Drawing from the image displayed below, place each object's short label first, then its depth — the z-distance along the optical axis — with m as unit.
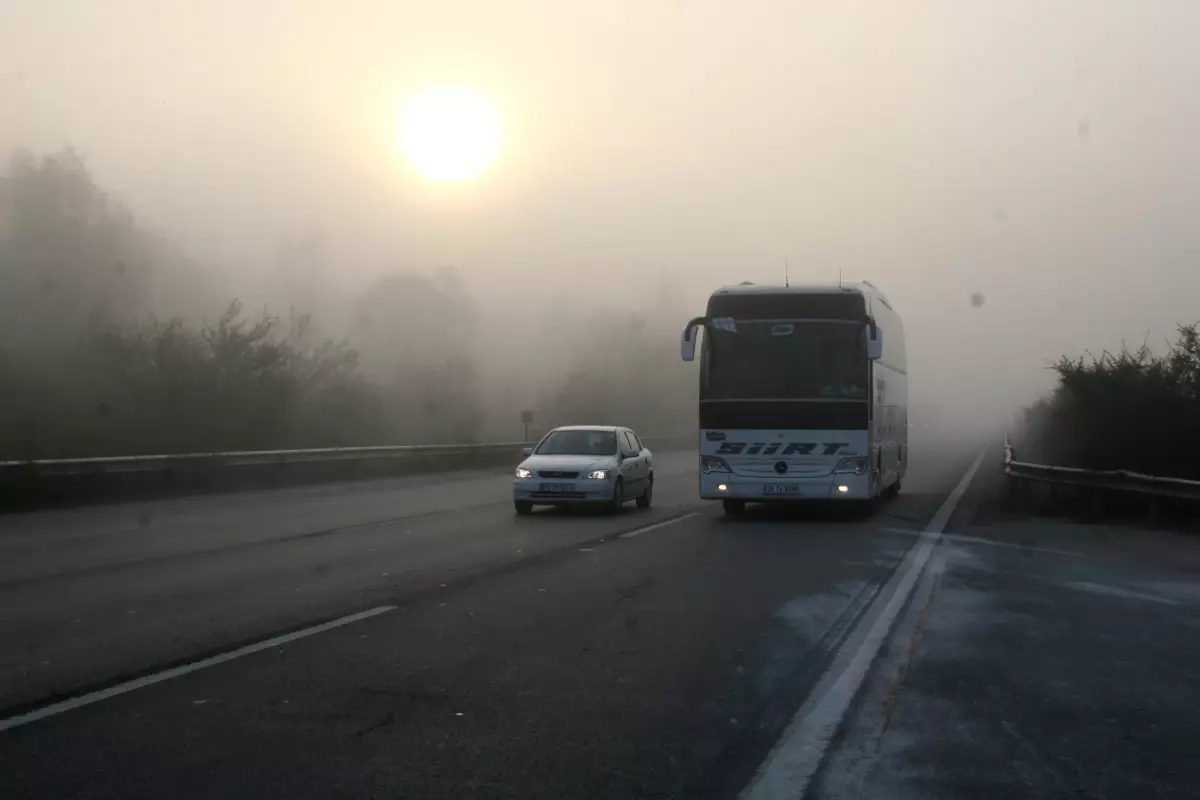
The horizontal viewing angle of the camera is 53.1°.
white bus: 19.08
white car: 20.48
